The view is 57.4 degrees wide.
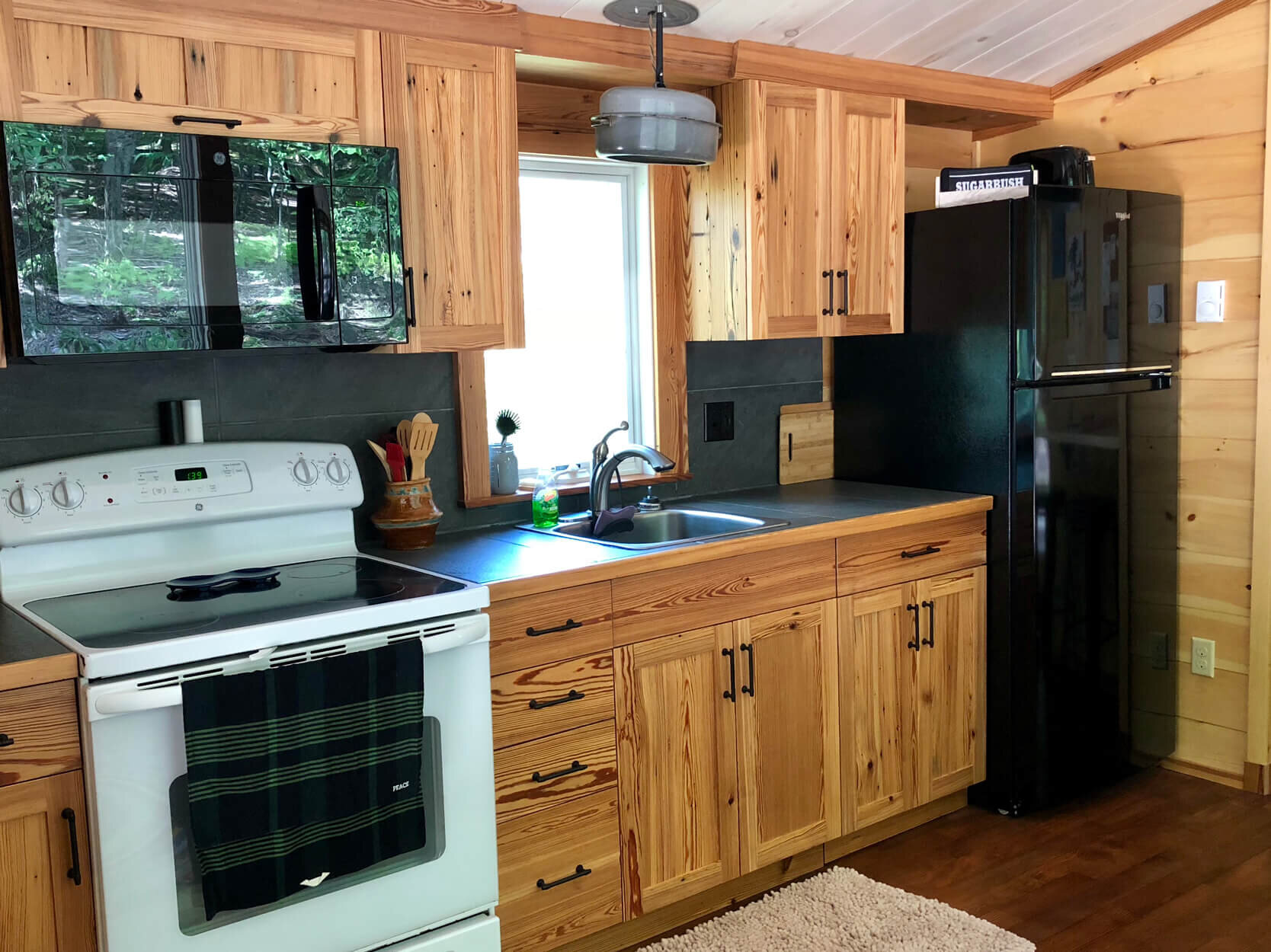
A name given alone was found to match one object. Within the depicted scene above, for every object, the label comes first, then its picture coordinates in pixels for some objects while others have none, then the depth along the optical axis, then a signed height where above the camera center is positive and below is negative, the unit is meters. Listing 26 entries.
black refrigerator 3.09 -0.22
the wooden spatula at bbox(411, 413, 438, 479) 2.63 -0.14
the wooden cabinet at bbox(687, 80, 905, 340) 3.00 +0.40
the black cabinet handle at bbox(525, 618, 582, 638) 2.34 -0.52
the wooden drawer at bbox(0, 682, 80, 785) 1.72 -0.51
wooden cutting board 3.54 -0.23
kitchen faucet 2.91 -0.23
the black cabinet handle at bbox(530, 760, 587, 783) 2.36 -0.82
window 3.05 +0.15
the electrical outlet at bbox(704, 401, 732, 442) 3.36 -0.15
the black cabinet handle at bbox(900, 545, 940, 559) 3.04 -0.49
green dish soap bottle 2.88 -0.32
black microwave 1.92 +0.25
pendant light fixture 2.34 +0.50
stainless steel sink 2.90 -0.40
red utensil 2.63 -0.18
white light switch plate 3.32 +0.16
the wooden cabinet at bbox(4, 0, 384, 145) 1.99 +0.57
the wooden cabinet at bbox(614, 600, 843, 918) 2.54 -0.87
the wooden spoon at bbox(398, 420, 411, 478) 2.64 -0.13
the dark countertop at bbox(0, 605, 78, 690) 1.71 -0.40
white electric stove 1.78 -0.41
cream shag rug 2.54 -1.26
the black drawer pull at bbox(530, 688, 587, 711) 2.36 -0.67
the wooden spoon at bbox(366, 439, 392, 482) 2.62 -0.17
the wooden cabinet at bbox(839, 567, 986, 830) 2.95 -0.87
